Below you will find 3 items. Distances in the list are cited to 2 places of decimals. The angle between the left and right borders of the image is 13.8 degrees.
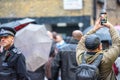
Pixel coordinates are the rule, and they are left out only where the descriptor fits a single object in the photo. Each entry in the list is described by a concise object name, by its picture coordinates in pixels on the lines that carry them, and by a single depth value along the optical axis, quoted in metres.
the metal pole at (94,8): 21.48
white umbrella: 9.88
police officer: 7.64
